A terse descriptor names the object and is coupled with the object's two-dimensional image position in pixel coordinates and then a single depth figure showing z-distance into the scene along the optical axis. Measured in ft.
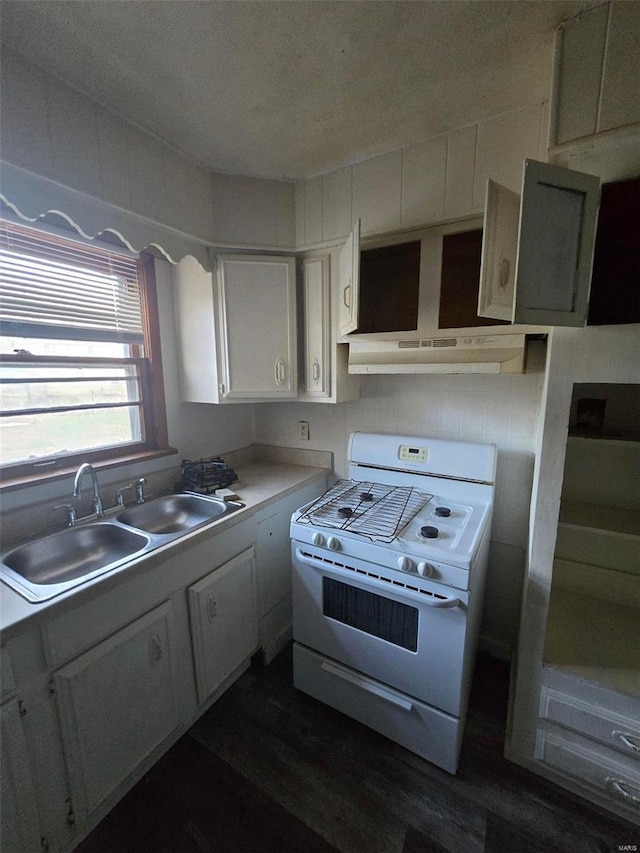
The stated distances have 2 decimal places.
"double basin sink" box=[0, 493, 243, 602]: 3.65
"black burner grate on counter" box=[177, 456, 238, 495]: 6.05
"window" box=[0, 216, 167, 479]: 4.47
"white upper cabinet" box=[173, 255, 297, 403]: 5.86
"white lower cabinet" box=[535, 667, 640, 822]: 3.76
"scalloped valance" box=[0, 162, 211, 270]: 3.58
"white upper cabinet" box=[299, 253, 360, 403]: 5.92
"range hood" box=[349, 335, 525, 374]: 4.58
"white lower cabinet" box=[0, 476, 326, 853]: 3.07
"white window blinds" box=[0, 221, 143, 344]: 4.37
